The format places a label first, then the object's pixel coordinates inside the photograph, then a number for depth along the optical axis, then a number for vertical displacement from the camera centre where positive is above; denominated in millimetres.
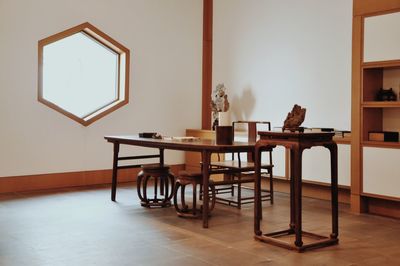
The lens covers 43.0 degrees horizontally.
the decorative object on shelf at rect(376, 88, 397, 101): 5133 +451
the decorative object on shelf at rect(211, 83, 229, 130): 7441 +494
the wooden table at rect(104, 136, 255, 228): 4434 -84
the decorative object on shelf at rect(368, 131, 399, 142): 4988 +33
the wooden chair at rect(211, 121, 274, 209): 5182 -323
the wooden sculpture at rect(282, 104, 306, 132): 3915 +142
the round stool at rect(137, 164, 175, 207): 5441 -442
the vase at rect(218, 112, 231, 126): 7422 +287
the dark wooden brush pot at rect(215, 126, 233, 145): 4727 +34
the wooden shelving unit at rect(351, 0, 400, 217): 4914 +203
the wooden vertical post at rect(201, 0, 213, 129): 8258 +1397
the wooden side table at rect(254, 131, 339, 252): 3732 -351
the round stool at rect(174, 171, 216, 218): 4738 -473
